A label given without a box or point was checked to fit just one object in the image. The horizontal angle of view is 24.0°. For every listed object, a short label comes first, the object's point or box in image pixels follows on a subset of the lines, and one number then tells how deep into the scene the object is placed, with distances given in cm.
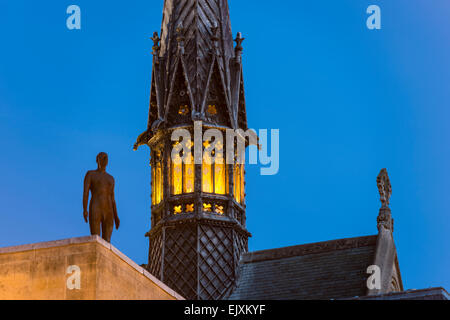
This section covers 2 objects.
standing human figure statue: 2891
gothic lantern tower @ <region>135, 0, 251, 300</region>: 4825
